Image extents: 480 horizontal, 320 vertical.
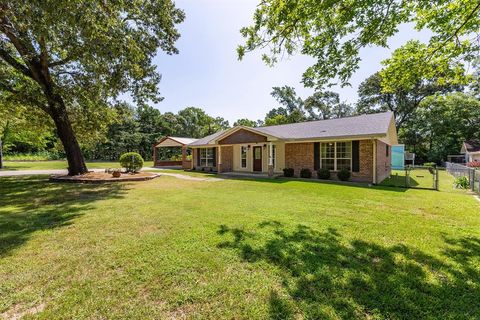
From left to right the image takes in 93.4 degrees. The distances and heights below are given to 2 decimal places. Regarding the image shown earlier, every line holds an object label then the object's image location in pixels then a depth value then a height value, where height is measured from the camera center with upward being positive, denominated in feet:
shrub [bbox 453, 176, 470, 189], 32.92 -3.23
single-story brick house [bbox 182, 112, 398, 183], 40.37 +3.04
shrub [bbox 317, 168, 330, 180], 42.65 -2.39
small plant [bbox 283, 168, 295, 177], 47.13 -2.21
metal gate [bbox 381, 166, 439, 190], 35.32 -3.81
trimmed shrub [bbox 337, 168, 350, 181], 40.70 -2.47
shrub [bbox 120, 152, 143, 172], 50.75 -0.04
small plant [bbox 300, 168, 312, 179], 45.06 -2.32
